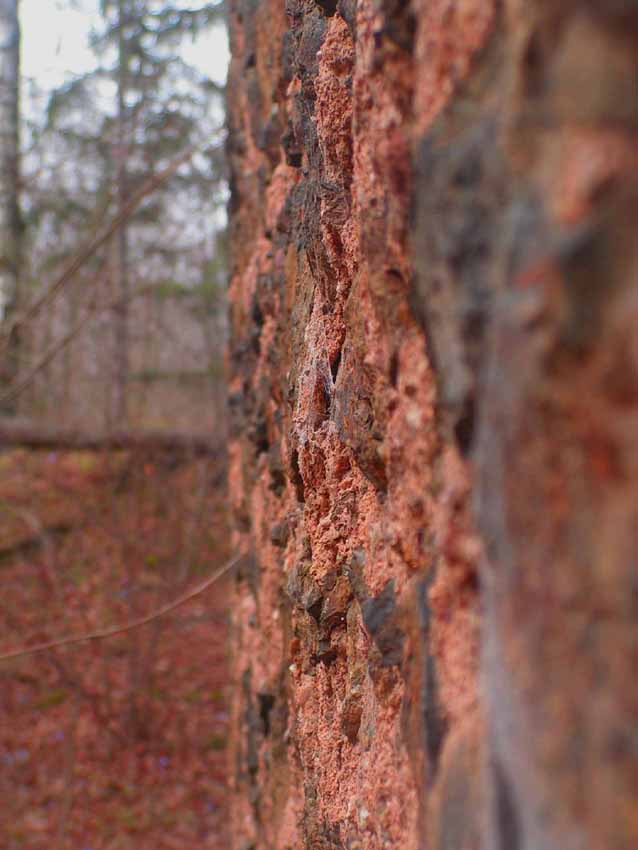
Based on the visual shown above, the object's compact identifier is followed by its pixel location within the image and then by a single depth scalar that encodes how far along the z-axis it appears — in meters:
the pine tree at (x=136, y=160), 5.69
